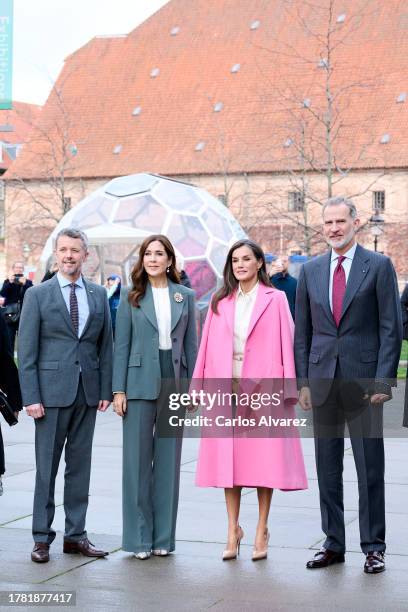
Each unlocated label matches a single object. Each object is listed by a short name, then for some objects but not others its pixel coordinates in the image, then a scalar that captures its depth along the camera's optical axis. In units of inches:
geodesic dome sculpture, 914.7
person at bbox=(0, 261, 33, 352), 910.4
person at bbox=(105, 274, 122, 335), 815.1
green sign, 799.7
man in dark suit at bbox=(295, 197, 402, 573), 279.4
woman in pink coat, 288.4
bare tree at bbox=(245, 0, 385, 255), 2527.1
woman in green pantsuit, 293.4
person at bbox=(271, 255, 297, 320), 664.4
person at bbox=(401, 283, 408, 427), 498.9
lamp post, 1695.0
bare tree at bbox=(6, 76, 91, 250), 2822.3
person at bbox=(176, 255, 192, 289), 647.0
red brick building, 2669.8
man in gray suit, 293.7
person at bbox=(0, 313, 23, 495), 304.0
